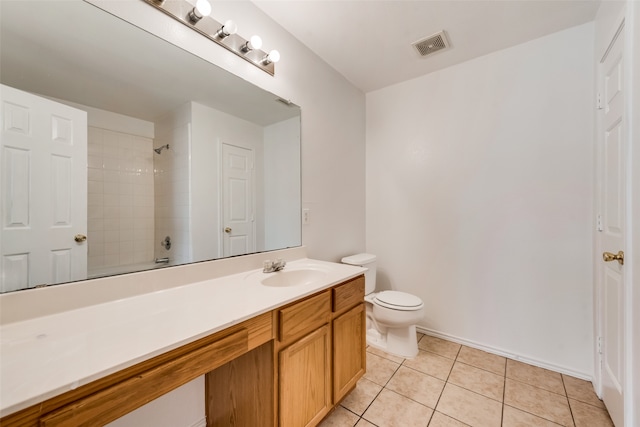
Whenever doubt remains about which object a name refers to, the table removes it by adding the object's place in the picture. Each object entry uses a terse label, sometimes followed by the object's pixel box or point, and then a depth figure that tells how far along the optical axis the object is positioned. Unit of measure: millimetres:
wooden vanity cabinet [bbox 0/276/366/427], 575
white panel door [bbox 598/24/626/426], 1201
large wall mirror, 837
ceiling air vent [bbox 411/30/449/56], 1820
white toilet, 1882
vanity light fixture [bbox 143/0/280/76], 1178
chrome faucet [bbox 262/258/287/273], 1452
